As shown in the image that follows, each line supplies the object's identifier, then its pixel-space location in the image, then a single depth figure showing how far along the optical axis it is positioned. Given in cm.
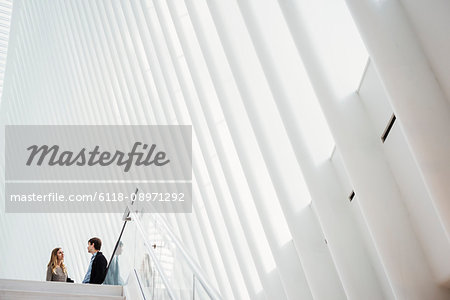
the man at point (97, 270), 839
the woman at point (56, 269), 865
